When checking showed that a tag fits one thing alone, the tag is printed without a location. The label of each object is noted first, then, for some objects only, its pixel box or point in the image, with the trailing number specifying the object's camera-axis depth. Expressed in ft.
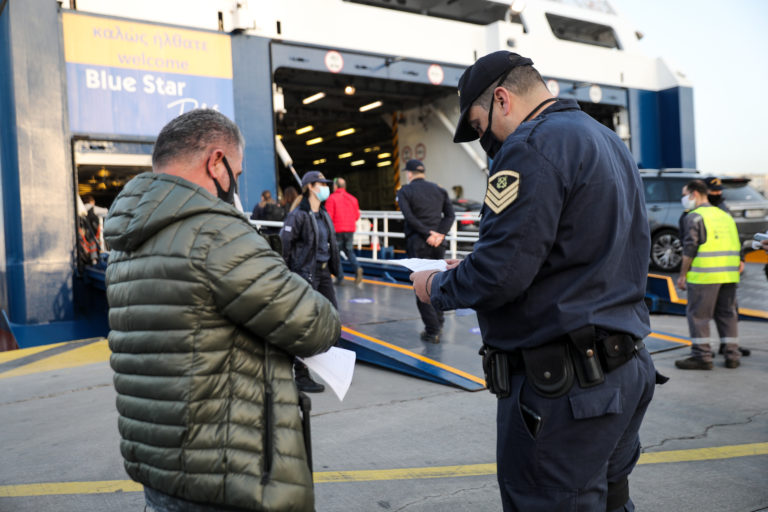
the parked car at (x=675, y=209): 31.94
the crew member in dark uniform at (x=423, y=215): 21.66
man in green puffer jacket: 4.95
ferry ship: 30.50
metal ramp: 17.76
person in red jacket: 34.19
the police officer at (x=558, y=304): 5.36
